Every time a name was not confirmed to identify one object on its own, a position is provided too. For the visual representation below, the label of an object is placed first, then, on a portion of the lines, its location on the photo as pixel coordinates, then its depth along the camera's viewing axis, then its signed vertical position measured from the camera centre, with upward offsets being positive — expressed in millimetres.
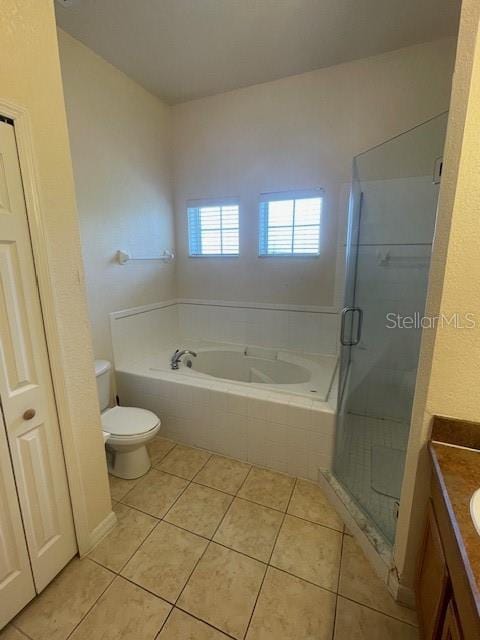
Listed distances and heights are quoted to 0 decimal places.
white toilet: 1817 -1088
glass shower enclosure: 1912 -323
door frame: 1040 -181
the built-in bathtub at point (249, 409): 1873 -1062
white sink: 725 -651
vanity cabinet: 622 -840
